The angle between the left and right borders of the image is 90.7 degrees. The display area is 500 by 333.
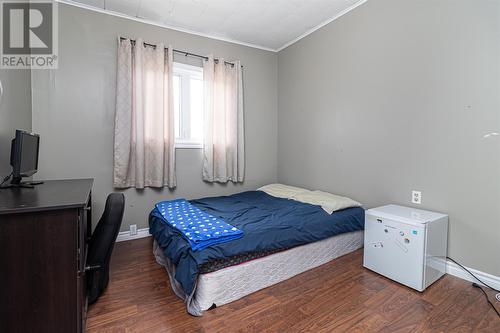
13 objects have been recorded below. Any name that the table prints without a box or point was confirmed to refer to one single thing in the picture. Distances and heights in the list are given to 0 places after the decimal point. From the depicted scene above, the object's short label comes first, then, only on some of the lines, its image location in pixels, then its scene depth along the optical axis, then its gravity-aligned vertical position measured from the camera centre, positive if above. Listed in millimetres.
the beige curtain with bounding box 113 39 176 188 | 2818 +427
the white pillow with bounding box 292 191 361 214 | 2531 -460
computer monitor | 1619 -28
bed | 1641 -691
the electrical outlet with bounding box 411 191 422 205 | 2229 -334
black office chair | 1652 -596
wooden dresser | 1105 -533
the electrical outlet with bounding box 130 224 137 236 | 2949 -906
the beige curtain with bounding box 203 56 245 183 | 3314 +457
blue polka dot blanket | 1685 -543
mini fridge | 1801 -660
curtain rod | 2966 +1318
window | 3240 +666
